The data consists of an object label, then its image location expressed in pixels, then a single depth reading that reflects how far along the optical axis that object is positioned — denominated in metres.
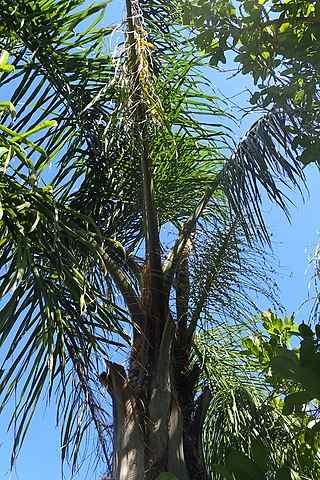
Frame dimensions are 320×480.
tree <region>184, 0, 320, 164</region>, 2.51
